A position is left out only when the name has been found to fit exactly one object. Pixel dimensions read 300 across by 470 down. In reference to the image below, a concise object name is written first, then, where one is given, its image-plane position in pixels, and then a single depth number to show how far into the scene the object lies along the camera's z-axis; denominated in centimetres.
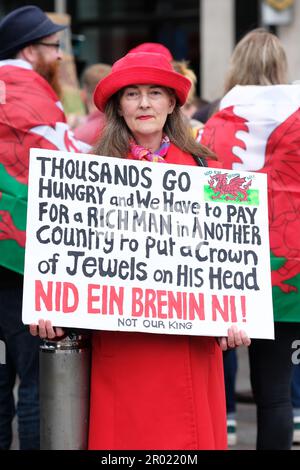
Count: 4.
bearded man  863
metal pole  728
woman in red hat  729
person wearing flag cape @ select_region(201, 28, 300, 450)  887
